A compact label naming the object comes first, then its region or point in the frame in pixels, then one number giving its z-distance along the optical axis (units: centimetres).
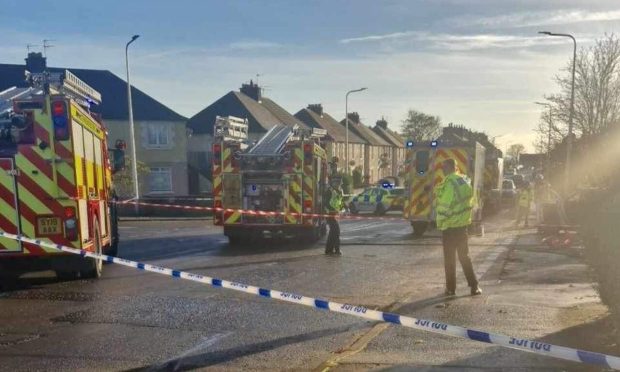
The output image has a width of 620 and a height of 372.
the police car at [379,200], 2988
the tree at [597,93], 3156
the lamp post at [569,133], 2869
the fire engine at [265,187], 1421
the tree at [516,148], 10872
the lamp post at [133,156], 2925
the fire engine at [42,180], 818
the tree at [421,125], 9502
